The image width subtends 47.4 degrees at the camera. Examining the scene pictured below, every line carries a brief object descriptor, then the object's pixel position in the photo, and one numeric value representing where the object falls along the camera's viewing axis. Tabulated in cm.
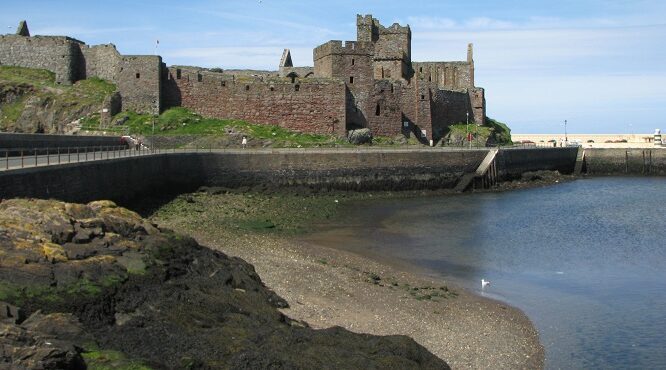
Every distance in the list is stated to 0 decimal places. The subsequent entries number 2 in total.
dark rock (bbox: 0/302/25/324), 961
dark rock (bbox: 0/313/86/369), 848
